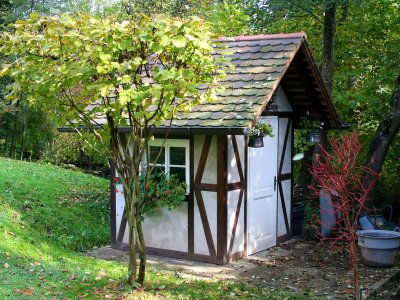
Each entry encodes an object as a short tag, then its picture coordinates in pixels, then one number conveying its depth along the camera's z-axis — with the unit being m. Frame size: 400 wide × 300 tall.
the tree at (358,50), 11.24
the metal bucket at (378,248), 8.34
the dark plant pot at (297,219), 10.80
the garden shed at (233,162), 8.02
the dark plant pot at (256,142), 8.52
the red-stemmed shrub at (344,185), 6.02
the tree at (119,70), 5.14
